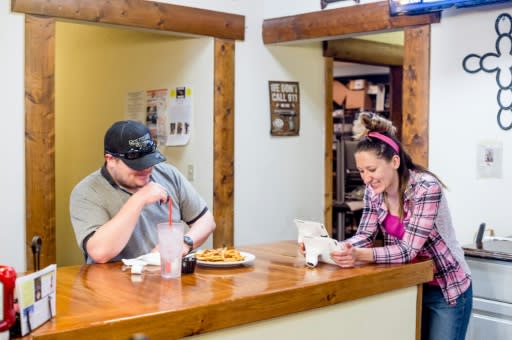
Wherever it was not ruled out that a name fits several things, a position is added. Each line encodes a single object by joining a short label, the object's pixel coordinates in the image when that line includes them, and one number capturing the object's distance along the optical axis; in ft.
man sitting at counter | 7.68
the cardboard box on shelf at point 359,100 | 27.78
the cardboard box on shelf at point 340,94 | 28.35
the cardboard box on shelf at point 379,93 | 27.50
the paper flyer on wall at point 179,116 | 14.98
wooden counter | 5.32
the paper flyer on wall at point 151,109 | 15.56
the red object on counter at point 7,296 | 4.74
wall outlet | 14.98
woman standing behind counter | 7.85
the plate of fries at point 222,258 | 7.50
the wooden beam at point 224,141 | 14.52
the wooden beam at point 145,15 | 11.99
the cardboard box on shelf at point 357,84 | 27.71
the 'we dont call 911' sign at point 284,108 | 15.52
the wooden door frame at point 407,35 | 12.59
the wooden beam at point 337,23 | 12.88
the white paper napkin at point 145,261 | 7.39
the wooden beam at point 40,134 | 11.78
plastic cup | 6.86
